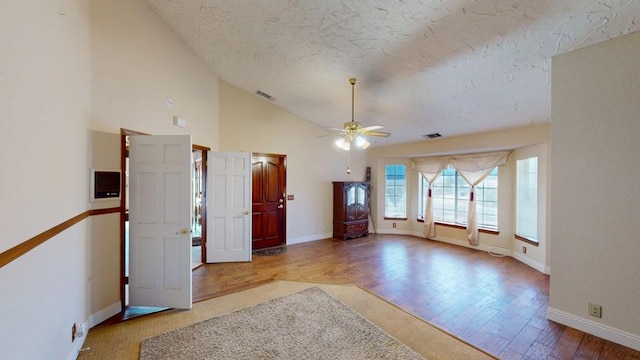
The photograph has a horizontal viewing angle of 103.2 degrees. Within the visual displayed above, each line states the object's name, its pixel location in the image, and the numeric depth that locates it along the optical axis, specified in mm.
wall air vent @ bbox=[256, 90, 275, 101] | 4941
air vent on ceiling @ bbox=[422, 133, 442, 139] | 5441
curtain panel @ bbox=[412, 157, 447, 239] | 6297
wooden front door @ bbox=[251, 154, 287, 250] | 5262
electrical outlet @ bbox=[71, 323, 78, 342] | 2061
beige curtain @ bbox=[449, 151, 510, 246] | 5338
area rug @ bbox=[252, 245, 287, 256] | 5000
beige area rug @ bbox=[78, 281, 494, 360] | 2197
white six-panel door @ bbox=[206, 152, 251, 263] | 4438
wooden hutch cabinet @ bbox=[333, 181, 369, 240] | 6184
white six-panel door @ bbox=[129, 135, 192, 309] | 2861
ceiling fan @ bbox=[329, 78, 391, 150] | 3334
